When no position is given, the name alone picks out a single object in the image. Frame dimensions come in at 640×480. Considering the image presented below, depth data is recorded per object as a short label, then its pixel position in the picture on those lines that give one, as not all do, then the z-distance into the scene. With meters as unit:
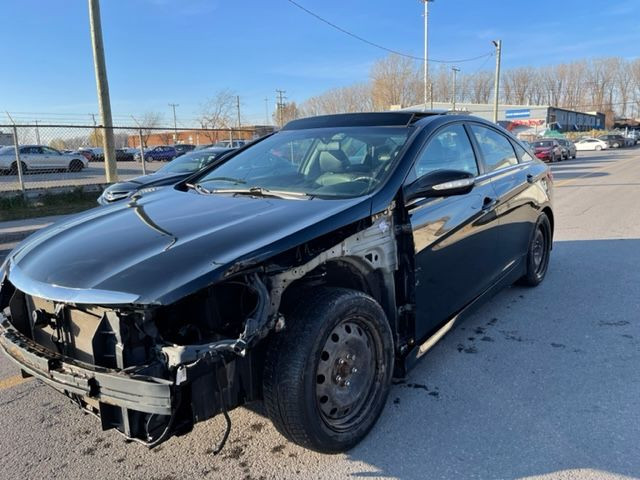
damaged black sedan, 2.00
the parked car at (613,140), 49.28
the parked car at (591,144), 46.38
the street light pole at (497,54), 34.09
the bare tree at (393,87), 68.25
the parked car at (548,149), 29.46
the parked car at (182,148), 42.44
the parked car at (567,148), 32.00
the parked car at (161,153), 42.81
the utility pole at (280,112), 67.99
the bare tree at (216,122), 41.88
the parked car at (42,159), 20.06
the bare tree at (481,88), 98.00
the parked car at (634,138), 56.09
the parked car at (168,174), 8.45
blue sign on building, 71.00
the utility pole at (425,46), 42.66
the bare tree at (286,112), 72.62
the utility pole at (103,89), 13.20
